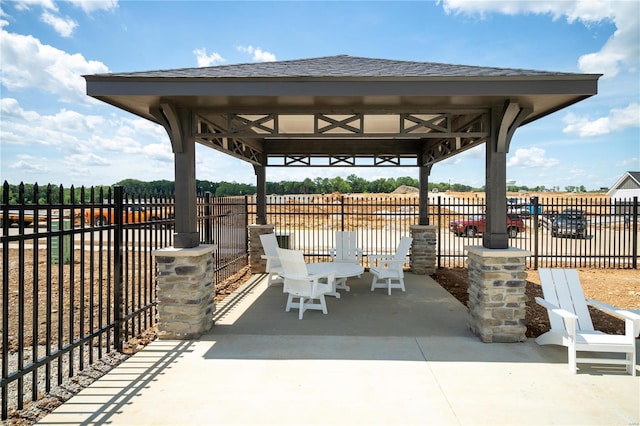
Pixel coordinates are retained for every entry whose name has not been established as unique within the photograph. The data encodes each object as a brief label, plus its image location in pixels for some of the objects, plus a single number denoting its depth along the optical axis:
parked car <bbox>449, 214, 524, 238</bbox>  16.48
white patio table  6.39
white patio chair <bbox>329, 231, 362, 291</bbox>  7.70
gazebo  4.01
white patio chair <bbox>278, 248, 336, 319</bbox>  5.30
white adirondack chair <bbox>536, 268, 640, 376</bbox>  3.55
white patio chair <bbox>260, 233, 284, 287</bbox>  7.00
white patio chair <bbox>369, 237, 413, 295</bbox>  6.66
